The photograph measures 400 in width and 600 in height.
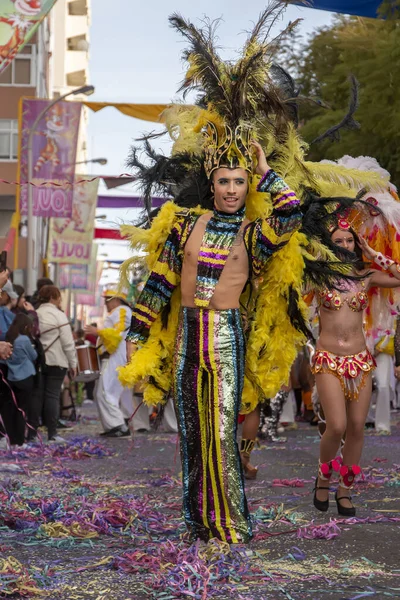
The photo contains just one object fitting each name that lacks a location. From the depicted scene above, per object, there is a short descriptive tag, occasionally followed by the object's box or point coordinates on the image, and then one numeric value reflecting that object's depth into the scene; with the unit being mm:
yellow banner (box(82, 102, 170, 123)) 23484
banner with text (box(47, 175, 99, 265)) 28719
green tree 15734
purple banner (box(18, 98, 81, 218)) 24750
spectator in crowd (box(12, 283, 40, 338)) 13320
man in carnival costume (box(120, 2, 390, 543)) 5953
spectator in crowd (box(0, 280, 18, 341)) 11984
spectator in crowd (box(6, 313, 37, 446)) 11945
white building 84062
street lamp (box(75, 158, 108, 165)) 36828
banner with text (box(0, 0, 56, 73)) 10039
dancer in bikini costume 7379
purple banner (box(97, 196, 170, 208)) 32938
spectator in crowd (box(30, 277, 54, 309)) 14908
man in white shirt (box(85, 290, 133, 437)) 14961
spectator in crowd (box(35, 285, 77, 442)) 13773
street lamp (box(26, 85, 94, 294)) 24422
